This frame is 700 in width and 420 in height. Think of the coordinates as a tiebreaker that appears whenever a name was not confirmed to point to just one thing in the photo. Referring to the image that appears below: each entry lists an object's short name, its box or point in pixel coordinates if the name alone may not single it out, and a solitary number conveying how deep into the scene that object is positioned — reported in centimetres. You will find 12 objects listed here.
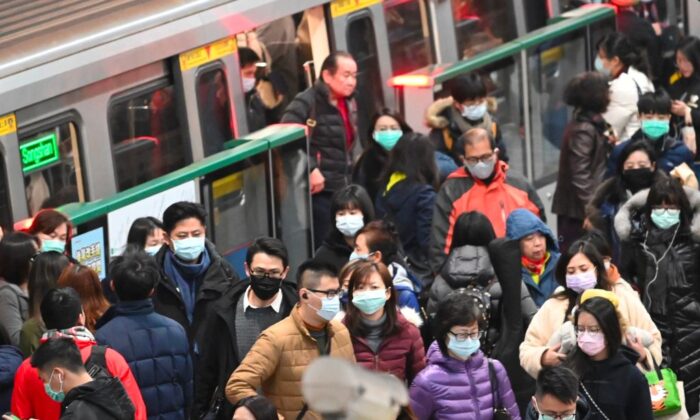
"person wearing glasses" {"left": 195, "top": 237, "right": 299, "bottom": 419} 1936
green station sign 2347
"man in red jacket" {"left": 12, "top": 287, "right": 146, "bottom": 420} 1747
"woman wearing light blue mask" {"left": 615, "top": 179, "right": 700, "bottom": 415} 2173
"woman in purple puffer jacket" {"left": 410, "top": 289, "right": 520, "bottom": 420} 1827
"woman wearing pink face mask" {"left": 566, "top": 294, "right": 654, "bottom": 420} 1827
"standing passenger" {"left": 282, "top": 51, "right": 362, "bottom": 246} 2767
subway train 2381
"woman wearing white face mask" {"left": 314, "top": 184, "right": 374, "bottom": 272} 2267
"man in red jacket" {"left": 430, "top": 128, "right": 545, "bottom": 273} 2400
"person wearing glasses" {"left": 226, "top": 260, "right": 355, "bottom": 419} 1833
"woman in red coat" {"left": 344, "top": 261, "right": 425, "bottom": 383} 1923
